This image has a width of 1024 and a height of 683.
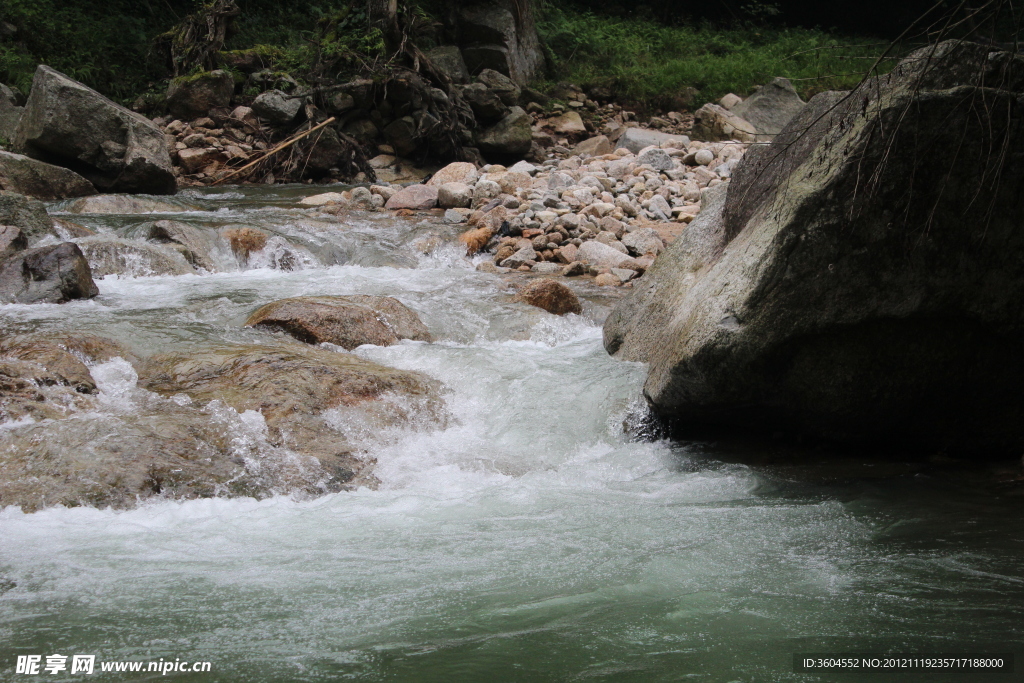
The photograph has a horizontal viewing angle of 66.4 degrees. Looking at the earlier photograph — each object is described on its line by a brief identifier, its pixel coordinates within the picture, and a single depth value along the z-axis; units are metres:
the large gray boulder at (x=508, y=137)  14.96
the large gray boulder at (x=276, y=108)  13.73
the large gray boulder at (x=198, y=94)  13.74
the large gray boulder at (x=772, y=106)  15.94
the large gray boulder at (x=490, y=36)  17.11
